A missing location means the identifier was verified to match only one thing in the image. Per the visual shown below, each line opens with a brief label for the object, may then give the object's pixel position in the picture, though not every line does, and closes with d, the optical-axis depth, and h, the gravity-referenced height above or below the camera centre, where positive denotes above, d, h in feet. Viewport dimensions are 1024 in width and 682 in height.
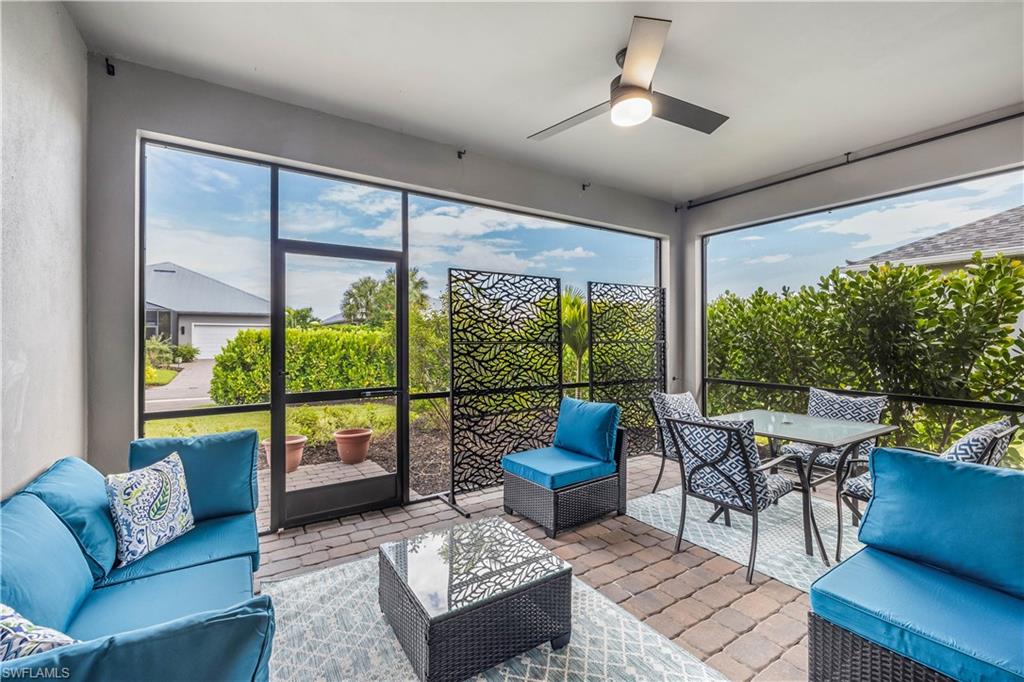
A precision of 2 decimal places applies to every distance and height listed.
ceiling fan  7.69 +4.79
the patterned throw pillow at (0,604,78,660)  3.14 -2.08
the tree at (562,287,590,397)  16.35 +0.54
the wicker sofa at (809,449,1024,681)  4.81 -3.02
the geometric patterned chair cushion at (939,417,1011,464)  7.32 -1.69
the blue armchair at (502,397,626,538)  10.80 -3.20
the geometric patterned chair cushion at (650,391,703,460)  12.73 -1.85
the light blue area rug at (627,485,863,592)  9.33 -4.55
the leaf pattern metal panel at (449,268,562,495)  13.28 -0.71
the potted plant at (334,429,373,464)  12.03 -2.64
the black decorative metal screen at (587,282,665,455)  16.51 -0.25
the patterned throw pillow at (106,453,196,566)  6.48 -2.42
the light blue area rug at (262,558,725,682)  6.39 -4.60
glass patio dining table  9.66 -2.05
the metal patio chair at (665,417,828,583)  8.90 -2.64
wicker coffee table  5.91 -3.55
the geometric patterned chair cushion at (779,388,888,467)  11.99 -1.89
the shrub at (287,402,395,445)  11.40 -1.93
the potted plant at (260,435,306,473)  11.27 -2.63
